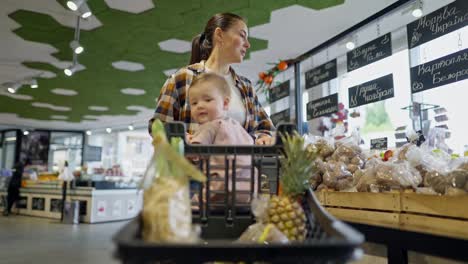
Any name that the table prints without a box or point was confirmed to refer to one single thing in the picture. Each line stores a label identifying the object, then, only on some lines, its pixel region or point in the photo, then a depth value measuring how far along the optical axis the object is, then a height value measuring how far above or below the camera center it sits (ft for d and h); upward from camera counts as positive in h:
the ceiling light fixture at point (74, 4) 12.56 +5.58
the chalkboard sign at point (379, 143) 10.76 +0.88
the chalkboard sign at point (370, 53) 11.74 +3.97
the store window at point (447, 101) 11.81 +2.60
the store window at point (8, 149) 51.24 +2.58
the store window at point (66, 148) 50.96 +2.75
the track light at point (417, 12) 12.61 +5.51
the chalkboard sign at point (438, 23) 9.33 +4.02
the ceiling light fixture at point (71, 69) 18.98 +5.07
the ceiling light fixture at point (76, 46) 16.26 +5.35
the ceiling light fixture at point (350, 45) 16.09 +5.55
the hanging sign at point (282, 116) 17.63 +2.70
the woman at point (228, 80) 5.16 +1.27
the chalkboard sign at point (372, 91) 11.37 +2.60
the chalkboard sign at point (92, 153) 47.46 +2.04
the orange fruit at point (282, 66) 17.79 +5.06
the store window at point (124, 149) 52.06 +2.93
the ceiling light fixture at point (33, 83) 24.01 +5.50
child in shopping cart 3.74 +0.60
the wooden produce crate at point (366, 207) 4.80 -0.48
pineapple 2.67 -0.14
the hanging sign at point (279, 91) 17.17 +3.79
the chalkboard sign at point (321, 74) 14.57 +3.97
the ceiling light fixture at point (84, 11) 13.48 +5.73
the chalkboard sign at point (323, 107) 14.19 +2.59
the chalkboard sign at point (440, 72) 9.14 +2.65
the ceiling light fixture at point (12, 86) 24.62 +5.40
